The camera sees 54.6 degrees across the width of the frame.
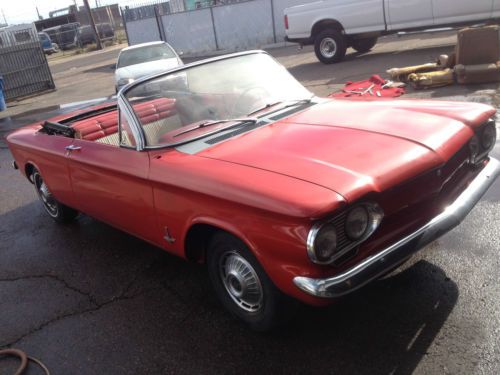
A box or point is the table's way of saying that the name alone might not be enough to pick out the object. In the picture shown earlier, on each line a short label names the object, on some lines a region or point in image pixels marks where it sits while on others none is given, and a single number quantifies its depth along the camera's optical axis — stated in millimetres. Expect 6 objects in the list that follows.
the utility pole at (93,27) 30677
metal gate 16266
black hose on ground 2938
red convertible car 2391
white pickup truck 10820
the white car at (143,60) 11414
